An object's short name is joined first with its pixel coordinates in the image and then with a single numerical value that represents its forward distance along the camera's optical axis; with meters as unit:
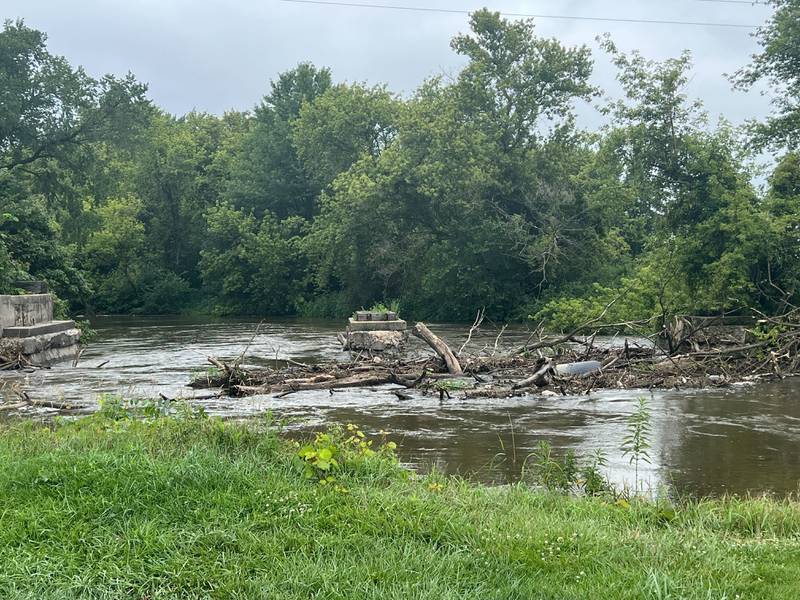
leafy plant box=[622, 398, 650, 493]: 7.14
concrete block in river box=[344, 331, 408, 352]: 21.75
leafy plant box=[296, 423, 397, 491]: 5.93
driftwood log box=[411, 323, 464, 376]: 16.02
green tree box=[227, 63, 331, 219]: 54.75
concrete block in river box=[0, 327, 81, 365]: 18.66
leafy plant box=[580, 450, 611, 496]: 6.68
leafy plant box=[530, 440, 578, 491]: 6.95
